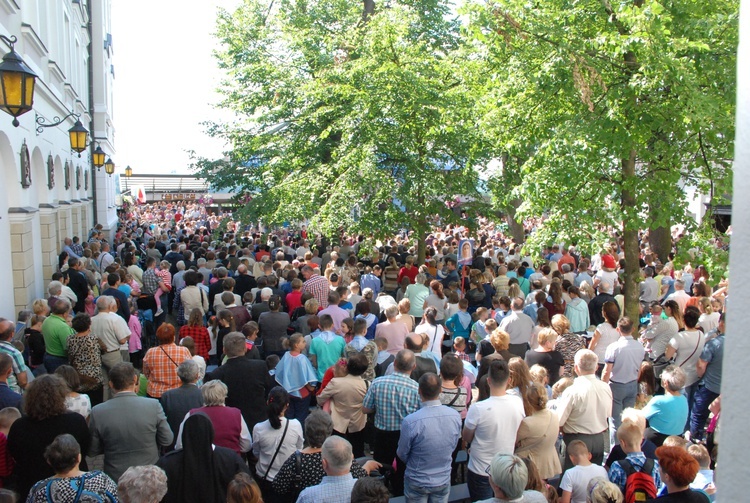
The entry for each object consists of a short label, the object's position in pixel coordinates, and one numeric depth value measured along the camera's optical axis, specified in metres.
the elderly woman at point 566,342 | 7.37
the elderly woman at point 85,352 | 6.98
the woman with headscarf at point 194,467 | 4.21
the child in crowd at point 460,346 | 7.19
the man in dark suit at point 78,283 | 10.82
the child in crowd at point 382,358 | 7.22
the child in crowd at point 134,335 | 9.02
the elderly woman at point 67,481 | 3.91
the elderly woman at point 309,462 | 4.50
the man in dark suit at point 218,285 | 10.73
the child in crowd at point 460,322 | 9.21
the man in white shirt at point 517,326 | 8.37
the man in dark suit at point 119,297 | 9.23
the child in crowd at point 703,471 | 4.52
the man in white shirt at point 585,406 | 5.63
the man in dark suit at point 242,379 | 6.18
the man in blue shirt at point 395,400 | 5.62
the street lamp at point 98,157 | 18.83
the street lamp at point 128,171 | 34.36
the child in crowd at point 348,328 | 7.79
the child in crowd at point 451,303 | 10.07
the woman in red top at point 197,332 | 8.07
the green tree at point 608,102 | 7.61
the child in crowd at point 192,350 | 6.54
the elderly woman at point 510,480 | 3.72
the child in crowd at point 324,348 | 7.39
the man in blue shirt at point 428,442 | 4.89
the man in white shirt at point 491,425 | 5.09
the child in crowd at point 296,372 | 6.73
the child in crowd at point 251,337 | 7.20
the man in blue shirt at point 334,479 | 3.98
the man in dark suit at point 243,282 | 11.28
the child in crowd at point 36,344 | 7.53
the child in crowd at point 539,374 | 5.98
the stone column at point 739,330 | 1.70
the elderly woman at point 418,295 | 10.73
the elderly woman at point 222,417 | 5.01
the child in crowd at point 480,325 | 8.57
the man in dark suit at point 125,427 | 4.90
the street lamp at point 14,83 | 7.22
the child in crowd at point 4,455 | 4.75
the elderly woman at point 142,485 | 3.65
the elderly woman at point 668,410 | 5.63
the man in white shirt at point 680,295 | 10.11
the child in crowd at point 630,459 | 4.59
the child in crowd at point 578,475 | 4.56
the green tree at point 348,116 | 13.21
